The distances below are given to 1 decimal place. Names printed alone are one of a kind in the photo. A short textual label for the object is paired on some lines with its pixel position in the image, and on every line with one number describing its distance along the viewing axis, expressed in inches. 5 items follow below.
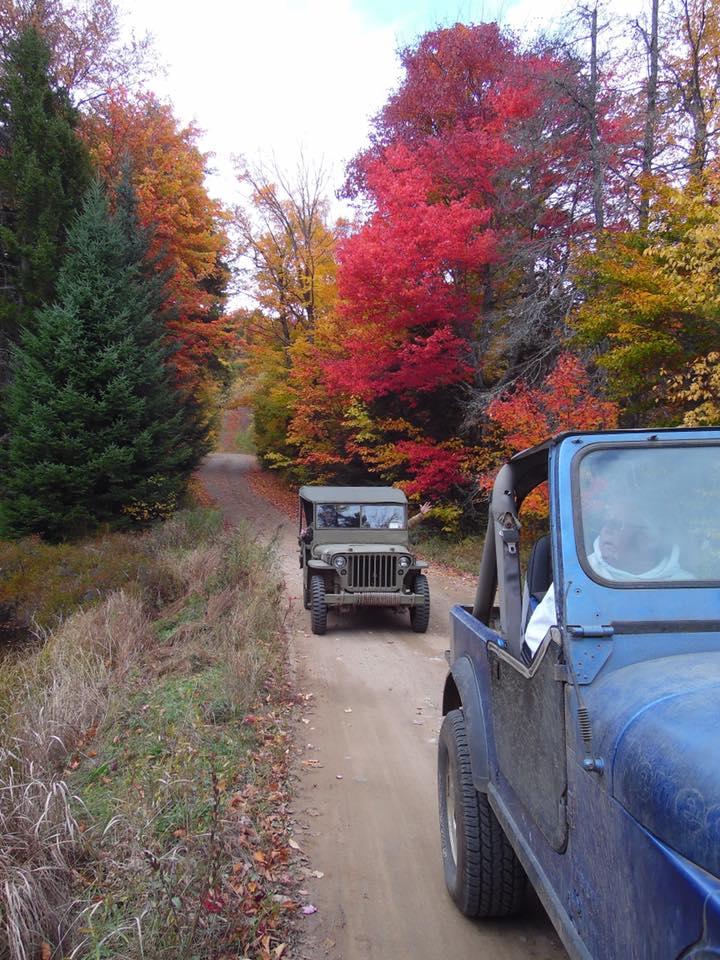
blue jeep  60.5
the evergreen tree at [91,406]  644.1
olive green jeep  381.1
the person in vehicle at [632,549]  94.3
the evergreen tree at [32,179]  758.5
